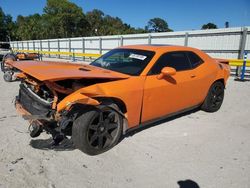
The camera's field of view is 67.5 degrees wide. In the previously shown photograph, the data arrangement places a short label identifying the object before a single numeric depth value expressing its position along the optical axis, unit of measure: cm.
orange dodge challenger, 253
